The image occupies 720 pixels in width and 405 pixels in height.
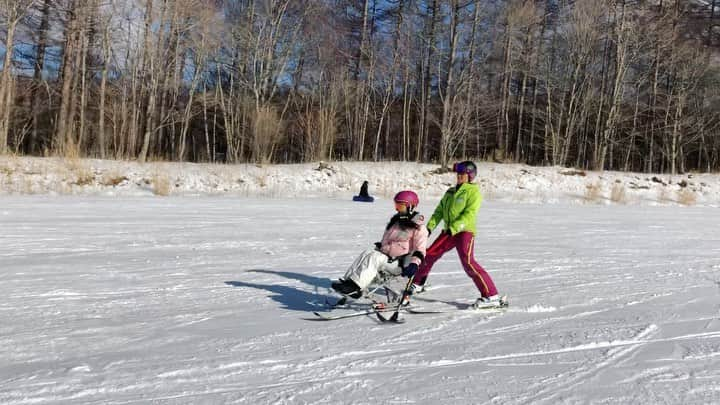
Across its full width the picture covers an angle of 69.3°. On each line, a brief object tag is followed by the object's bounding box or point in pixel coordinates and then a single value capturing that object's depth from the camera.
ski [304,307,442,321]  4.84
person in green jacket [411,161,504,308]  5.25
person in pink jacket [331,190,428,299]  5.00
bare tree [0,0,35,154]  19.58
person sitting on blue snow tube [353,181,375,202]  17.72
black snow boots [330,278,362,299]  4.96
